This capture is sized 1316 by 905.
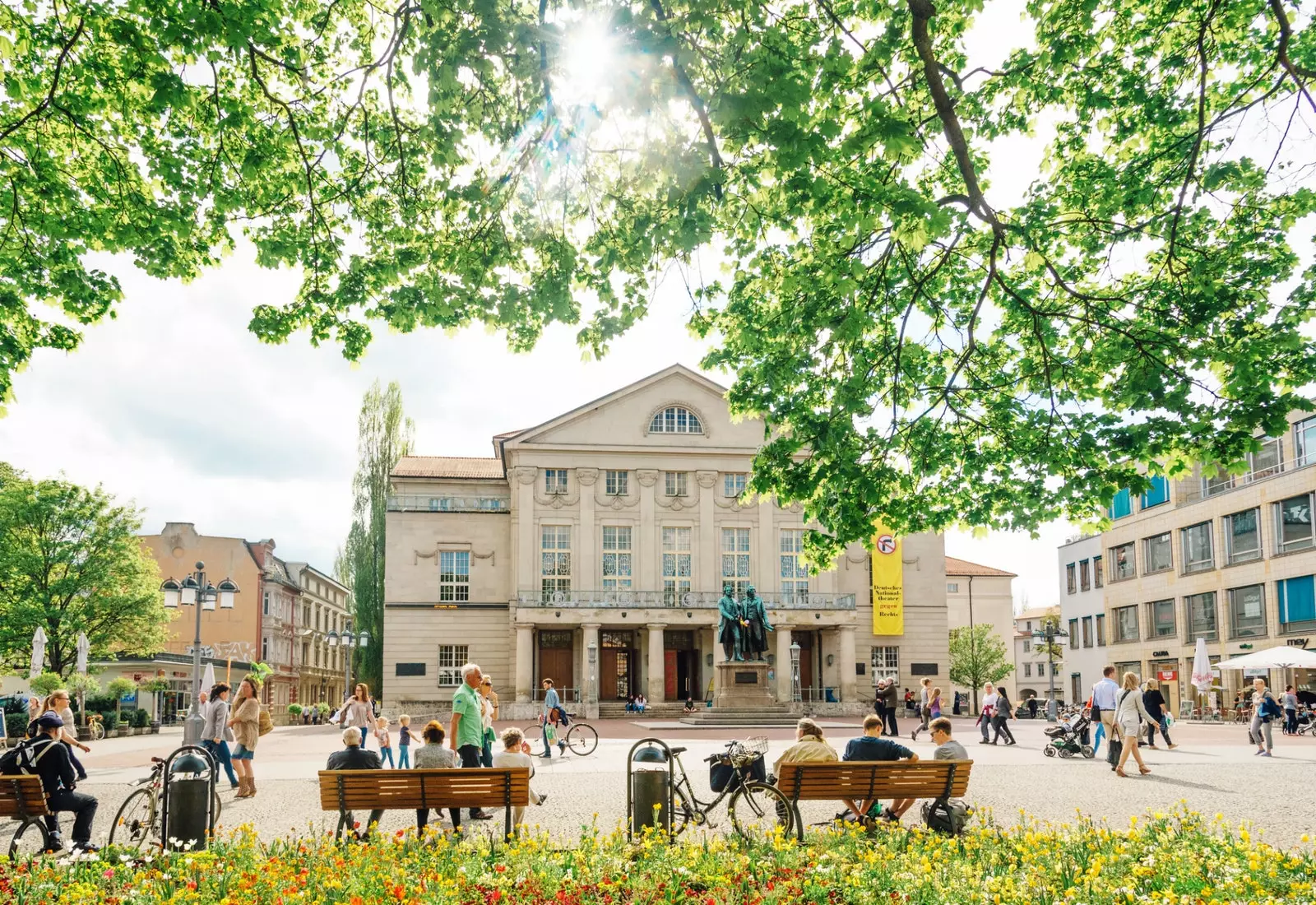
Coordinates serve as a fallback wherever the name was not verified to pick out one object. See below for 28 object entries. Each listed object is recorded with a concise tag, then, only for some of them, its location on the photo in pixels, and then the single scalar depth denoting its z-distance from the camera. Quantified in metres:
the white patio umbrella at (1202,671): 31.50
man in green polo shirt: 13.35
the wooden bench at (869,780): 10.55
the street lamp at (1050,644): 44.06
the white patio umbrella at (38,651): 28.89
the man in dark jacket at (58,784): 10.21
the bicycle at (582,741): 24.80
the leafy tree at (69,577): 44.56
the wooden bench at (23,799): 9.76
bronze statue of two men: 37.84
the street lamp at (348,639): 48.41
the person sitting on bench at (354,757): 11.66
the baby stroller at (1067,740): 22.34
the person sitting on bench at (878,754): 11.27
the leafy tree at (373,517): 57.59
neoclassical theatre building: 53.81
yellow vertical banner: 55.75
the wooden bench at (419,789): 10.24
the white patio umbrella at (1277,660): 33.69
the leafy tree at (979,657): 82.50
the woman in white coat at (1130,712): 18.39
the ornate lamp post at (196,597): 17.72
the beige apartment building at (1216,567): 44.88
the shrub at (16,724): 33.56
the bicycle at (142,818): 10.46
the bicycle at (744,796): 10.40
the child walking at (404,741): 17.48
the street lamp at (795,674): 51.03
